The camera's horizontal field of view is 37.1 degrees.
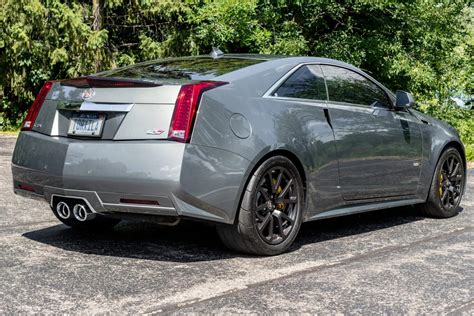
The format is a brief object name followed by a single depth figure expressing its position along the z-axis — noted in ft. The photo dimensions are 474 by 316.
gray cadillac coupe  15.01
